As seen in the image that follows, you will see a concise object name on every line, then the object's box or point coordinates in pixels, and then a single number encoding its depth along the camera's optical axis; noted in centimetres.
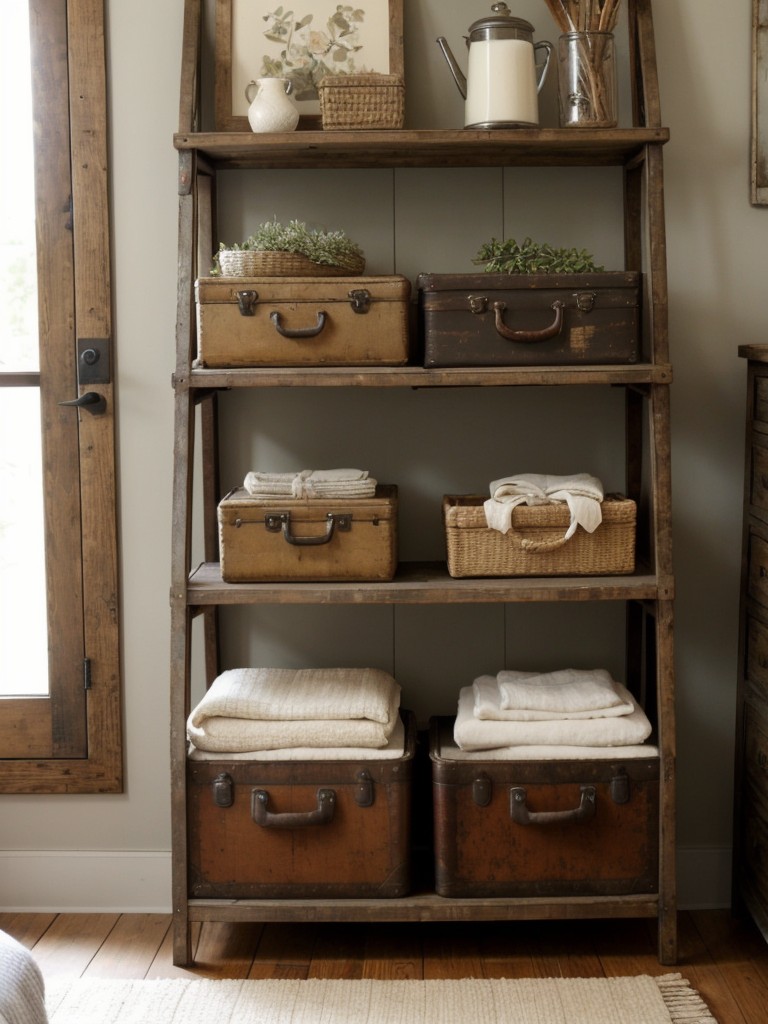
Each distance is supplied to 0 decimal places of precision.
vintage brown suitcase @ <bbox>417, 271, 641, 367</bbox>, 235
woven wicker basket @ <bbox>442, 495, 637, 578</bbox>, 239
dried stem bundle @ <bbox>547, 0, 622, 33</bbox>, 236
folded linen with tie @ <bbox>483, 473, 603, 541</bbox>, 236
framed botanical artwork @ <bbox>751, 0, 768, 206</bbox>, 258
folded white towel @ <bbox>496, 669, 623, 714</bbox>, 242
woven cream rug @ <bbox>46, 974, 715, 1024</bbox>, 226
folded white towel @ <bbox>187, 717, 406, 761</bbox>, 240
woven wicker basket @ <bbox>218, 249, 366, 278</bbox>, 238
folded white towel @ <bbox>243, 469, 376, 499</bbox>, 240
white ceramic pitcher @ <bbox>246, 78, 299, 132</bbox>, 238
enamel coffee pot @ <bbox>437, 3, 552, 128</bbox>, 235
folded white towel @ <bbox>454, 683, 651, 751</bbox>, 240
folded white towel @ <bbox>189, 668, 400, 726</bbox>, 241
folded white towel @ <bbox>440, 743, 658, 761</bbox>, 240
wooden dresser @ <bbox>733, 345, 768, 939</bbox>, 249
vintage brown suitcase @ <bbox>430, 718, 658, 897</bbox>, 239
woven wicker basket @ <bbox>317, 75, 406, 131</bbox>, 234
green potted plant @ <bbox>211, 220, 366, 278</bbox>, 238
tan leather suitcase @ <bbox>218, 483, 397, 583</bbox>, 238
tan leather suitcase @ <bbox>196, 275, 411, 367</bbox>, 234
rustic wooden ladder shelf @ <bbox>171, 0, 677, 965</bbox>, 232
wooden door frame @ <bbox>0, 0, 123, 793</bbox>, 261
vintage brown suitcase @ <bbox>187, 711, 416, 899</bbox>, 240
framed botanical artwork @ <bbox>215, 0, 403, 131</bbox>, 256
